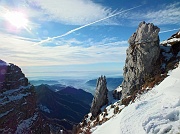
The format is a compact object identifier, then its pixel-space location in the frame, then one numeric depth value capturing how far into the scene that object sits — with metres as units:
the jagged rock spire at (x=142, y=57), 26.91
